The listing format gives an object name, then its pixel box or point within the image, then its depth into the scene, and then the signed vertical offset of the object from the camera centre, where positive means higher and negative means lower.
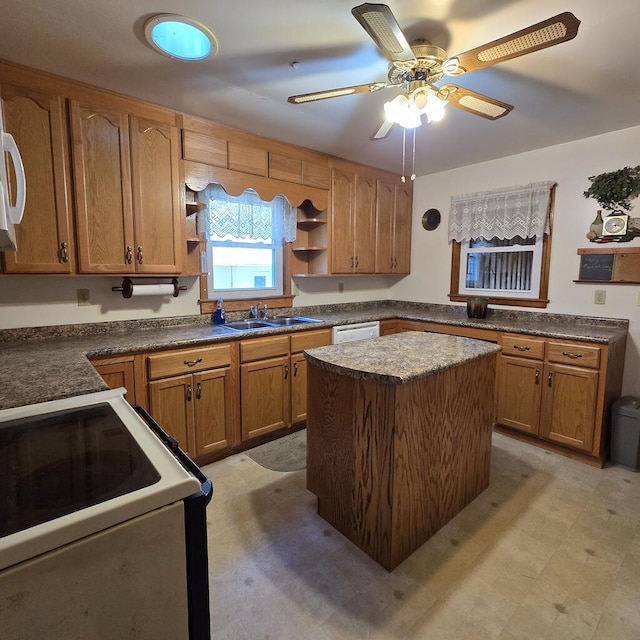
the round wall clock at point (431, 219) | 4.07 +0.68
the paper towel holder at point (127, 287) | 2.50 -0.06
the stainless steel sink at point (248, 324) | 3.11 -0.38
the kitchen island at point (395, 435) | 1.62 -0.74
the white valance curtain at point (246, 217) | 2.97 +0.54
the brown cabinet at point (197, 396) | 2.31 -0.77
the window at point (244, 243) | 3.04 +0.32
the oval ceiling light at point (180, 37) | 1.58 +1.09
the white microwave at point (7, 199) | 0.97 +0.24
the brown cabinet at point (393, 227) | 3.93 +0.58
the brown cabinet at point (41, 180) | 1.94 +0.54
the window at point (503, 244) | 3.29 +0.36
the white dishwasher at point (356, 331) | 3.25 -0.47
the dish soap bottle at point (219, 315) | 3.04 -0.30
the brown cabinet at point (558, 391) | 2.56 -0.81
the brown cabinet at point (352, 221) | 3.52 +0.58
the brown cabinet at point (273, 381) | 2.71 -0.78
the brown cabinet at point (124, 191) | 2.15 +0.54
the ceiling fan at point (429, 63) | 1.26 +0.89
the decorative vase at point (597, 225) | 2.92 +0.45
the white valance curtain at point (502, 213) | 3.25 +0.64
